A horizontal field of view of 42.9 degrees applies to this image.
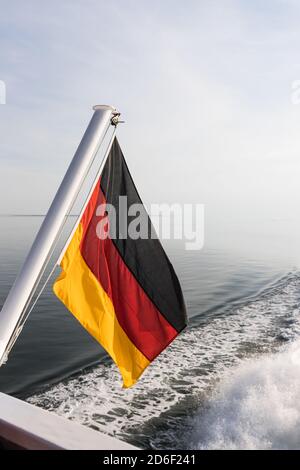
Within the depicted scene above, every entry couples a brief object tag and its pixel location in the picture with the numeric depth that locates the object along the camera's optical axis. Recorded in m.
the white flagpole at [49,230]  2.65
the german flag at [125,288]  3.59
